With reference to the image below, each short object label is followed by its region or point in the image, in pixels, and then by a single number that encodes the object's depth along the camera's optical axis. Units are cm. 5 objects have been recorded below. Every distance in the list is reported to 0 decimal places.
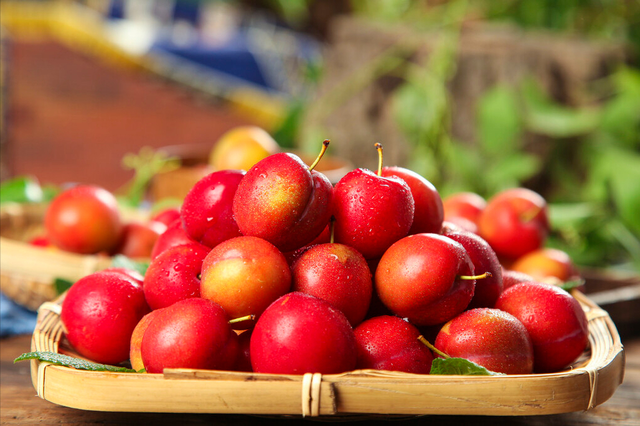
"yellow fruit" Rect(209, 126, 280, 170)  139
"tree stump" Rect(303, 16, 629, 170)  174
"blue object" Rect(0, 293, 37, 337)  87
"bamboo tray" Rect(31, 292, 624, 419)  47
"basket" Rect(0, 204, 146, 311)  91
